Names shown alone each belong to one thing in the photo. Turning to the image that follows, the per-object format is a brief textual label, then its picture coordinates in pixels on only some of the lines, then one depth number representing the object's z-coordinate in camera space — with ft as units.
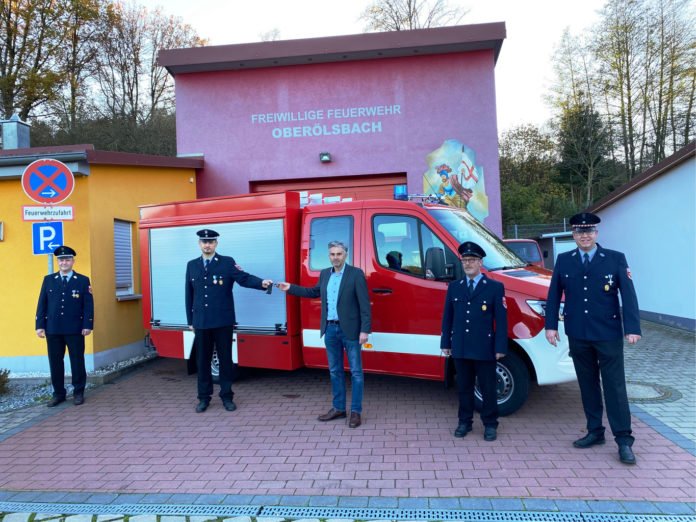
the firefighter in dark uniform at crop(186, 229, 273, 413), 19.06
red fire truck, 16.47
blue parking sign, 20.85
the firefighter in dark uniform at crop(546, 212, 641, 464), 13.50
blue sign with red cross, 20.94
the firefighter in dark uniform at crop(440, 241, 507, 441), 14.83
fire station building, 35.58
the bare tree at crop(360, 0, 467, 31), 75.61
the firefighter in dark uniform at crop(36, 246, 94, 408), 20.47
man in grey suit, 16.46
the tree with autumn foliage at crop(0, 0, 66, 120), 65.51
